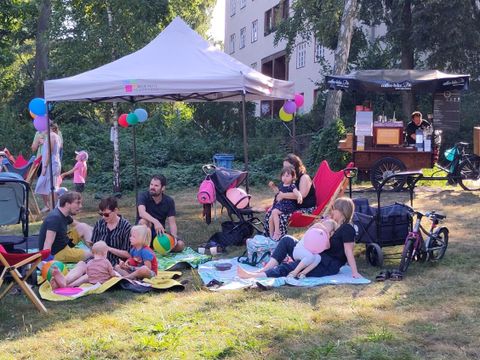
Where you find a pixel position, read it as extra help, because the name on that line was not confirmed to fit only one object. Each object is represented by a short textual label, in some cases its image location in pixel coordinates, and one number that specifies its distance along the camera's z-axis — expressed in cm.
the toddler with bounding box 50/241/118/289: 577
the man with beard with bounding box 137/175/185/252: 741
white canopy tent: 844
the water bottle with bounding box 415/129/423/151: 1189
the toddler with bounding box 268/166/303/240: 737
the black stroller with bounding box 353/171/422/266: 642
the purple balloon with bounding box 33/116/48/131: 1020
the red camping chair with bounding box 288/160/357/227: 737
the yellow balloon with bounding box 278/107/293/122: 1084
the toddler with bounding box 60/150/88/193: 1088
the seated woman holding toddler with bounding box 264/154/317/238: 761
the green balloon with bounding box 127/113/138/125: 999
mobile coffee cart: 1184
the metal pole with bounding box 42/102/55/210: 923
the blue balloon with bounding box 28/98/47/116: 962
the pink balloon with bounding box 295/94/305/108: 1064
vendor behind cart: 1219
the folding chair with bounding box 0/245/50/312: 480
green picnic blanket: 671
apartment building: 2852
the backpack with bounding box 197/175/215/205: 805
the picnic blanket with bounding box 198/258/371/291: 577
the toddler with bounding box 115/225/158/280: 602
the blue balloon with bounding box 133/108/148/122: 1029
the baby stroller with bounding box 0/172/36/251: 675
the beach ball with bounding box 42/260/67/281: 564
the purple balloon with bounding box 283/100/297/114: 1053
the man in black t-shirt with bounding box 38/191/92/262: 618
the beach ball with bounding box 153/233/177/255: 711
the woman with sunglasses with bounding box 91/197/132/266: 624
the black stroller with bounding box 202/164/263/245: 785
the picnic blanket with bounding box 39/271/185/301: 544
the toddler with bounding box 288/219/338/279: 602
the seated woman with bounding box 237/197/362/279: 605
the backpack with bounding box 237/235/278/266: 673
